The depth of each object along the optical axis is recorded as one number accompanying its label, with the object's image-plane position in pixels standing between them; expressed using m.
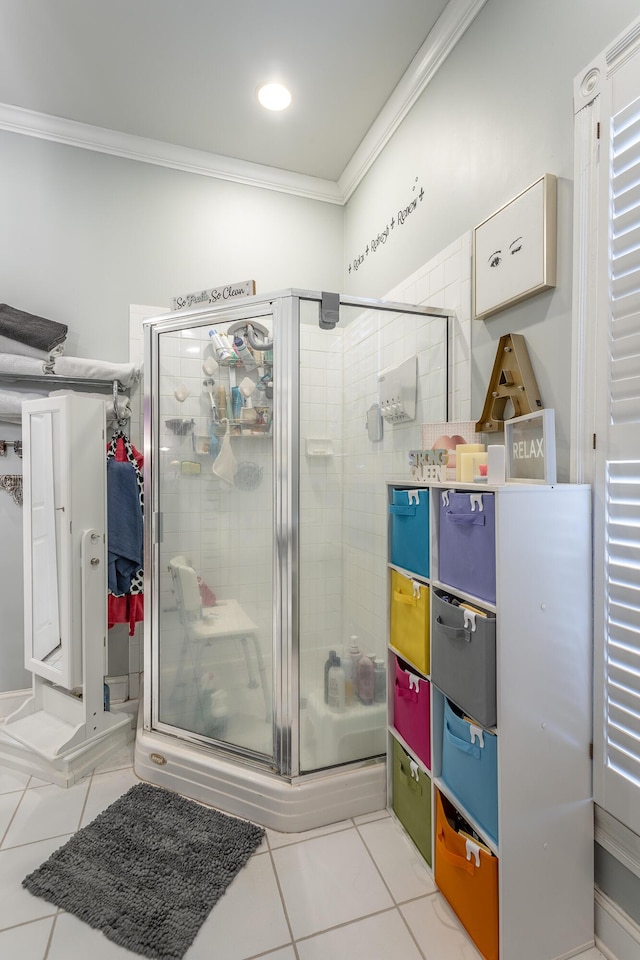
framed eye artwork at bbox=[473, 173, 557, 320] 1.29
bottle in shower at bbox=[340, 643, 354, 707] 1.77
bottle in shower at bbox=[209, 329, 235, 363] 1.76
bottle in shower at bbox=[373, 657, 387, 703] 1.76
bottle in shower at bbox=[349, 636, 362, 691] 1.79
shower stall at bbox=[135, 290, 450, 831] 1.63
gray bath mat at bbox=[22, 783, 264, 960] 1.21
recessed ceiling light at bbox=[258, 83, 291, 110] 2.06
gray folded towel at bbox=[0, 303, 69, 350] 2.12
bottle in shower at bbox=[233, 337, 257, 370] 1.72
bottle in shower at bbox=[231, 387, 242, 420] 1.75
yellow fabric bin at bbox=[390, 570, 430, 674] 1.40
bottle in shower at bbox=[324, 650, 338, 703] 1.73
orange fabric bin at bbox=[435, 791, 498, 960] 1.07
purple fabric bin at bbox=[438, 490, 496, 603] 1.12
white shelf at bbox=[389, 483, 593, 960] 1.07
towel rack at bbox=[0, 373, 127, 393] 2.14
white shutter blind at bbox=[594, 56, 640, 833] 1.06
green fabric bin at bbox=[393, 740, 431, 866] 1.39
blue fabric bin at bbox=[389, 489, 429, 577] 1.41
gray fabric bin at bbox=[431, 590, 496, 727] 1.08
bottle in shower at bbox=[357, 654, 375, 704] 1.78
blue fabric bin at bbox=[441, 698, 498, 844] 1.09
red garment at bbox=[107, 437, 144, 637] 2.19
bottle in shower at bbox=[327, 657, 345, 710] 1.74
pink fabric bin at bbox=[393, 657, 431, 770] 1.40
